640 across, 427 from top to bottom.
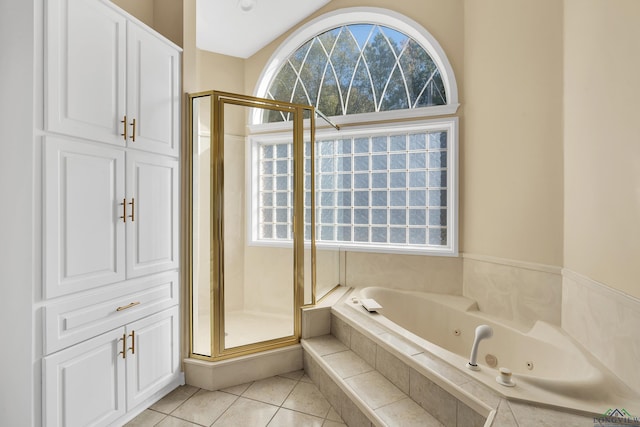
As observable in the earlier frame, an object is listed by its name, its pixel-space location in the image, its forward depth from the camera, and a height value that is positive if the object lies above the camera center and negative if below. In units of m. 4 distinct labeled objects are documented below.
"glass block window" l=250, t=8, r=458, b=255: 2.83 +0.78
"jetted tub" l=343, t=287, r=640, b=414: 1.29 -0.73
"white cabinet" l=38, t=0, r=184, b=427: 1.38 -0.02
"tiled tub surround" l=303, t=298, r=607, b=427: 1.20 -0.79
